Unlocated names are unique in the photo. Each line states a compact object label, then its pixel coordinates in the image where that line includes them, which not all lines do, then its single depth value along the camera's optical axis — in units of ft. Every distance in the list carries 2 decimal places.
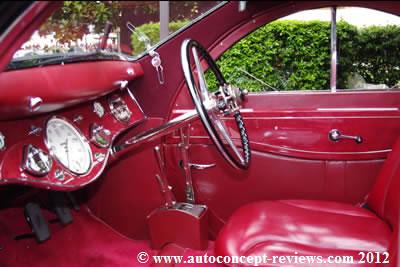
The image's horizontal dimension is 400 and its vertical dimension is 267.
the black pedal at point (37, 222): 5.86
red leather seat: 4.45
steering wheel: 4.44
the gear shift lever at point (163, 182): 6.20
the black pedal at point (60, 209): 6.33
